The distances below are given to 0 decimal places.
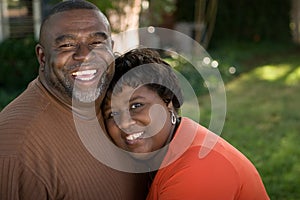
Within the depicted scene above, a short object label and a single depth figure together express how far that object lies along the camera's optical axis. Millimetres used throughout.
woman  2297
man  2223
